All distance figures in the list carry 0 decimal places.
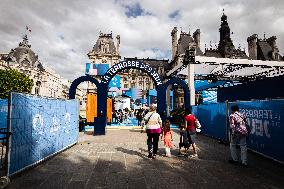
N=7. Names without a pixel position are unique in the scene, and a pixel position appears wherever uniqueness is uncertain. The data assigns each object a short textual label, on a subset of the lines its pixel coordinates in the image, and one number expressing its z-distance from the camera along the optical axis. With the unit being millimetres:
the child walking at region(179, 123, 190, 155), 6818
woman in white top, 6448
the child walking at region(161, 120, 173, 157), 6676
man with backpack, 5604
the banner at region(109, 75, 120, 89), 25609
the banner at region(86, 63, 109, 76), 28890
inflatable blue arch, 11698
